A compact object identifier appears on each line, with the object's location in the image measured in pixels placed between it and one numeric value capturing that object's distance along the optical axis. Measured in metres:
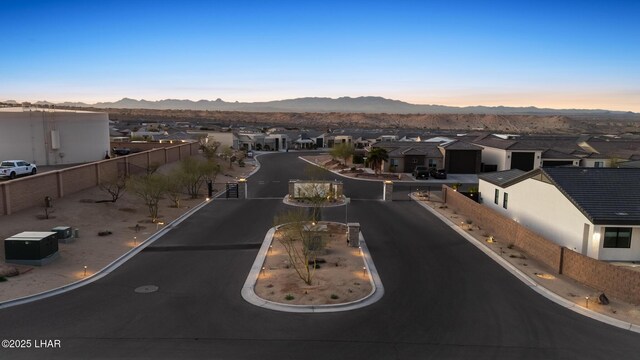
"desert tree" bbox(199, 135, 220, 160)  69.04
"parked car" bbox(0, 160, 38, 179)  41.09
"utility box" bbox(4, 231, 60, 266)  23.22
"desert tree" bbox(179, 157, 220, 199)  44.59
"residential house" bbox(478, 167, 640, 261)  25.11
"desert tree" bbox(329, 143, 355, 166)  74.62
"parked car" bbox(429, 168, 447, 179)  61.81
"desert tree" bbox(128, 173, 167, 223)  35.22
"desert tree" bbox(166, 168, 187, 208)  39.35
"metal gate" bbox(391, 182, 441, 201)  47.44
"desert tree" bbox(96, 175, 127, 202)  38.28
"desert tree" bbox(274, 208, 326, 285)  23.14
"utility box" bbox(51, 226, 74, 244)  27.00
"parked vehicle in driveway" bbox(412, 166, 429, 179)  62.15
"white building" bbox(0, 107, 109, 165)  49.66
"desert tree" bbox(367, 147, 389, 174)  64.69
